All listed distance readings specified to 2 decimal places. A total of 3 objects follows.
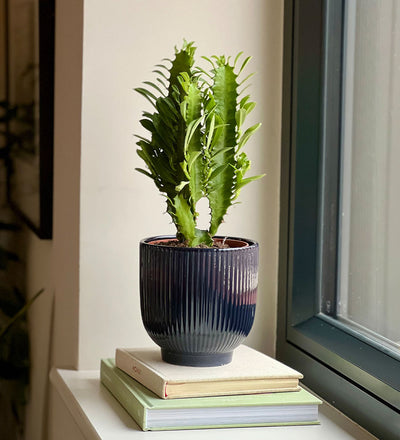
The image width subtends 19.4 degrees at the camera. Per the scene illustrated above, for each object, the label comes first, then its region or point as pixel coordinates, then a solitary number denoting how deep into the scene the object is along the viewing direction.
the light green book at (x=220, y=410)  1.30
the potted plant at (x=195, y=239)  1.34
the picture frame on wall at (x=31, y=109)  1.87
